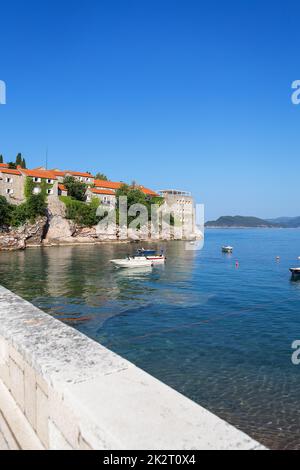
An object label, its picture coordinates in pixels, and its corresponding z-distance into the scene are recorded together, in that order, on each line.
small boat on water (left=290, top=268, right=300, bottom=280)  44.16
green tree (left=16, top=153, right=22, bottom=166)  103.10
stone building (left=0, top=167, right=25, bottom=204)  78.19
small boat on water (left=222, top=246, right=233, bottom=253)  78.38
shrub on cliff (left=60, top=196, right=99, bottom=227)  88.19
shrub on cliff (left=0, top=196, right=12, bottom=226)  71.44
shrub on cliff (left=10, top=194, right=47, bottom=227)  73.75
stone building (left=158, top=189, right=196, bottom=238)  126.02
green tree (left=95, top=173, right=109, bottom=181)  136.23
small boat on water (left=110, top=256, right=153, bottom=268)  49.00
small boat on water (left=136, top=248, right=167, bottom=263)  54.15
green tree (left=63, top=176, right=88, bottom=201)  95.44
